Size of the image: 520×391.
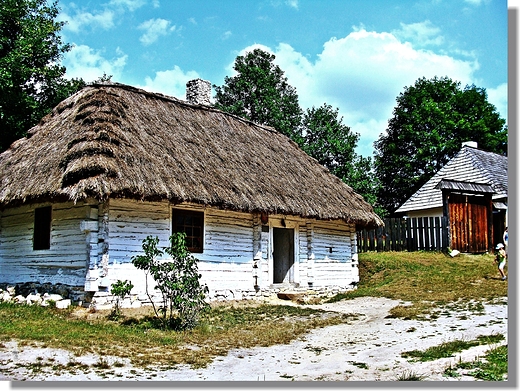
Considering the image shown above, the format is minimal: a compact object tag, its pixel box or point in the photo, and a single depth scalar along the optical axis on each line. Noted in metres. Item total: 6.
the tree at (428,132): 30.20
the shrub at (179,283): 9.48
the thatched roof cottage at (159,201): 10.80
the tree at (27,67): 15.21
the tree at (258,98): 26.17
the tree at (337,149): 26.06
